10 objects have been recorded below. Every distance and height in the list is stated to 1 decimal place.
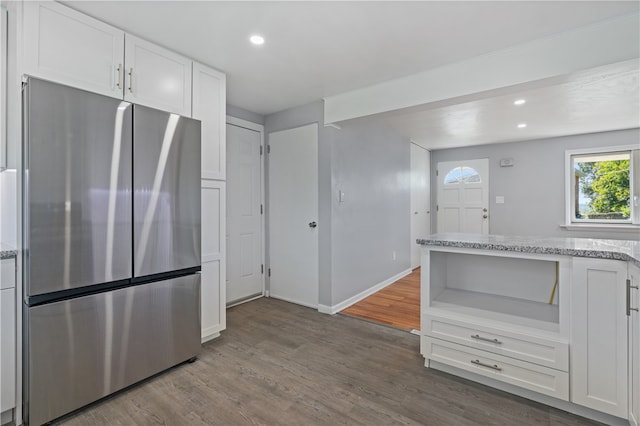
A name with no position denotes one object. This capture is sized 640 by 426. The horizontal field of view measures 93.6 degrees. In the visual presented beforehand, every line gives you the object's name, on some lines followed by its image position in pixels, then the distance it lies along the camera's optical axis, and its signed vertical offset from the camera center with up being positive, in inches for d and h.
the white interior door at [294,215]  137.9 -1.1
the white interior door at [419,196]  218.5 +13.0
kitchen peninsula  62.1 -26.5
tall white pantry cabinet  67.3 +36.2
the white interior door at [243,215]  139.8 -1.1
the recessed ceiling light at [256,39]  84.0 +49.2
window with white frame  182.5 +17.1
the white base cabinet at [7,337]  61.6 -25.6
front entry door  230.8 +13.3
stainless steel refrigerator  62.2 -7.8
